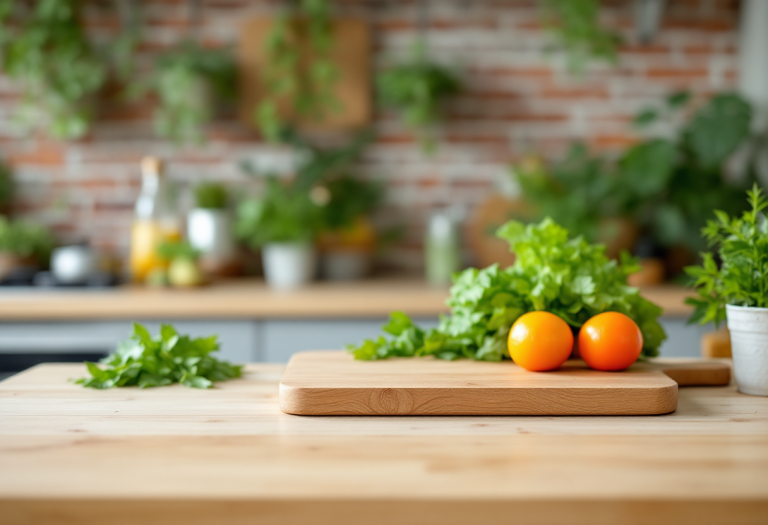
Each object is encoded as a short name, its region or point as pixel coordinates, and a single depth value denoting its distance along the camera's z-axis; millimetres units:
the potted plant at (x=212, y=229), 2711
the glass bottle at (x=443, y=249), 2641
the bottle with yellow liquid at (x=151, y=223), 2631
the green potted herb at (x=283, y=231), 2529
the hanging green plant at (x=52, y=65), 2639
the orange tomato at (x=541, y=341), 1087
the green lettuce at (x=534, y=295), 1174
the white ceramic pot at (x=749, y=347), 1064
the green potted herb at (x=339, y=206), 2725
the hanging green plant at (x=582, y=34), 2553
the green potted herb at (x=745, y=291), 1065
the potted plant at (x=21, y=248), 2604
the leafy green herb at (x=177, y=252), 2498
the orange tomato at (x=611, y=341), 1092
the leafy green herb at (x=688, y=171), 2393
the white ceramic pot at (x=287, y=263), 2553
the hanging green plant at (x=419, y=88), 2648
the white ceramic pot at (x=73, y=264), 2535
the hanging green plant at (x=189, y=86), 2658
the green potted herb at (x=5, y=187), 2789
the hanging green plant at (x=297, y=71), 2727
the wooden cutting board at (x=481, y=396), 1016
